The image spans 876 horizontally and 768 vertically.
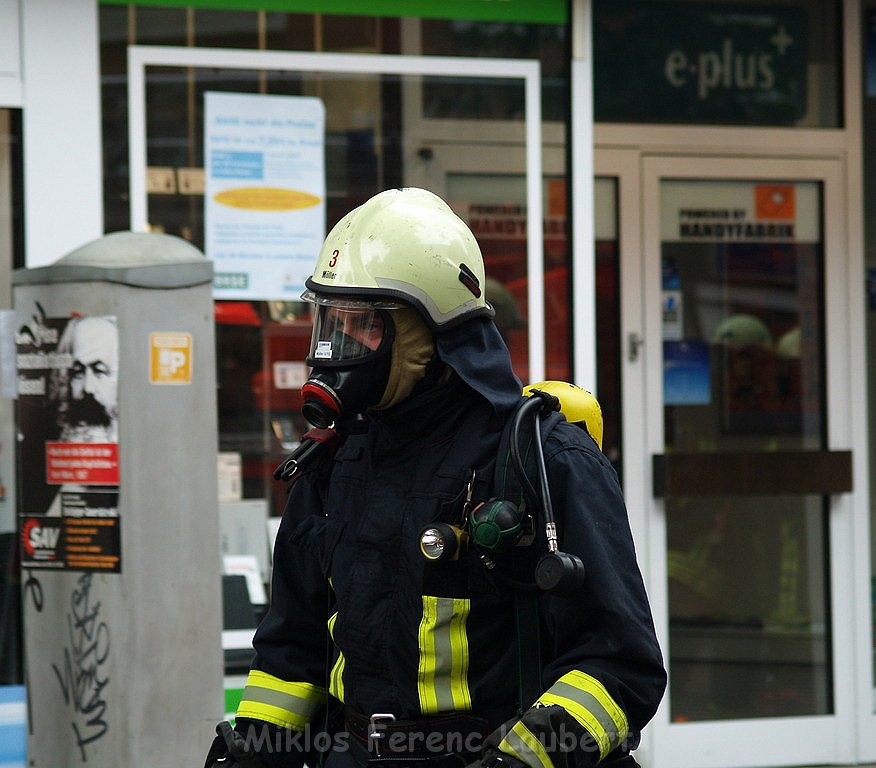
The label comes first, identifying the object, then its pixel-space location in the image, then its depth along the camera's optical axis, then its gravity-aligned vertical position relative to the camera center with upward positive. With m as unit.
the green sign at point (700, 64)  12.38 +1.34
